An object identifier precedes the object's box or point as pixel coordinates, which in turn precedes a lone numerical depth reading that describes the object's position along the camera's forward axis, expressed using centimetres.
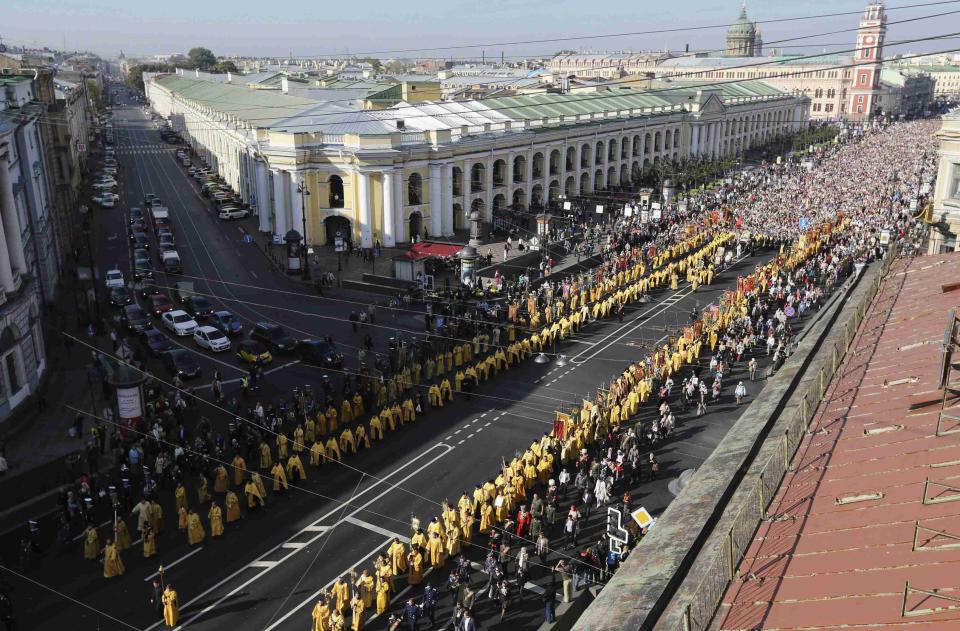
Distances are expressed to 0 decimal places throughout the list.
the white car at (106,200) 6530
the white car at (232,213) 6047
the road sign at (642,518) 1623
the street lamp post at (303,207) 4398
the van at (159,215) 5706
